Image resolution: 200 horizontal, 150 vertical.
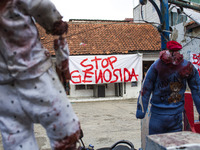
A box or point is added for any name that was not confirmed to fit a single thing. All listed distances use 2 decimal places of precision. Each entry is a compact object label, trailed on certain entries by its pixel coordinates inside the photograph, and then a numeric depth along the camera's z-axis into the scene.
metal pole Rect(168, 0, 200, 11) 5.25
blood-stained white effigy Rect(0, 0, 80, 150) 1.46
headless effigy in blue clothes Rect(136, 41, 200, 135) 2.66
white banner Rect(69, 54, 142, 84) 12.06
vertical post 4.40
